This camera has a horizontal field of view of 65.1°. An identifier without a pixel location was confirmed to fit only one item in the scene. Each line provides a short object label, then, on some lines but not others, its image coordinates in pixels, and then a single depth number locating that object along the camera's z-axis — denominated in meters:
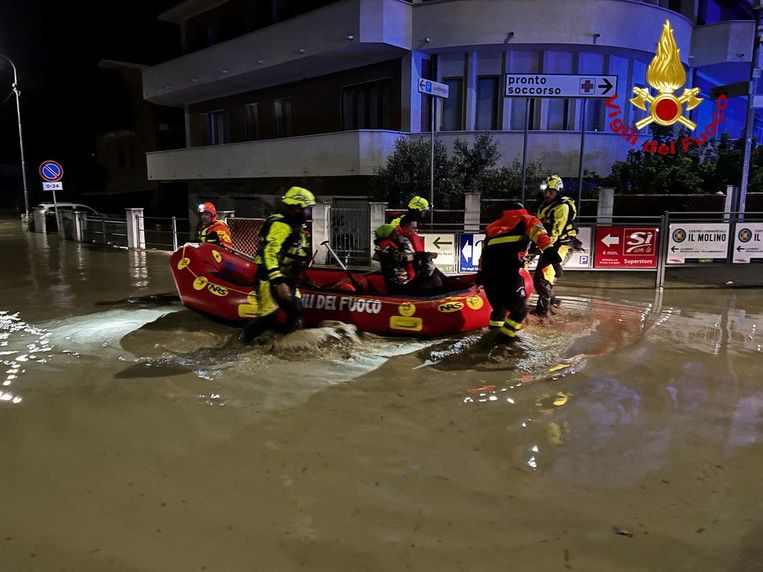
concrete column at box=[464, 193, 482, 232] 13.03
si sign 11.04
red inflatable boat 6.68
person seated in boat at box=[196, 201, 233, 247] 8.64
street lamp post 24.49
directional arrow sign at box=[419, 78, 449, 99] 11.38
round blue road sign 19.86
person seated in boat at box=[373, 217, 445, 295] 7.21
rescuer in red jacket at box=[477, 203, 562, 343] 6.27
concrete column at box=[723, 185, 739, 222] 13.20
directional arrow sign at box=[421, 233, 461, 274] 11.22
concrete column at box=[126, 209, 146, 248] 16.94
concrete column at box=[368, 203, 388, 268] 12.63
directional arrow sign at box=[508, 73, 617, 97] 11.30
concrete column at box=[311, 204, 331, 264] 13.07
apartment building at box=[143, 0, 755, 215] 15.99
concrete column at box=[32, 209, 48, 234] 22.56
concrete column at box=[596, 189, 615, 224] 13.21
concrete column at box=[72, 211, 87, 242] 19.35
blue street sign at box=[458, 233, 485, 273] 11.23
